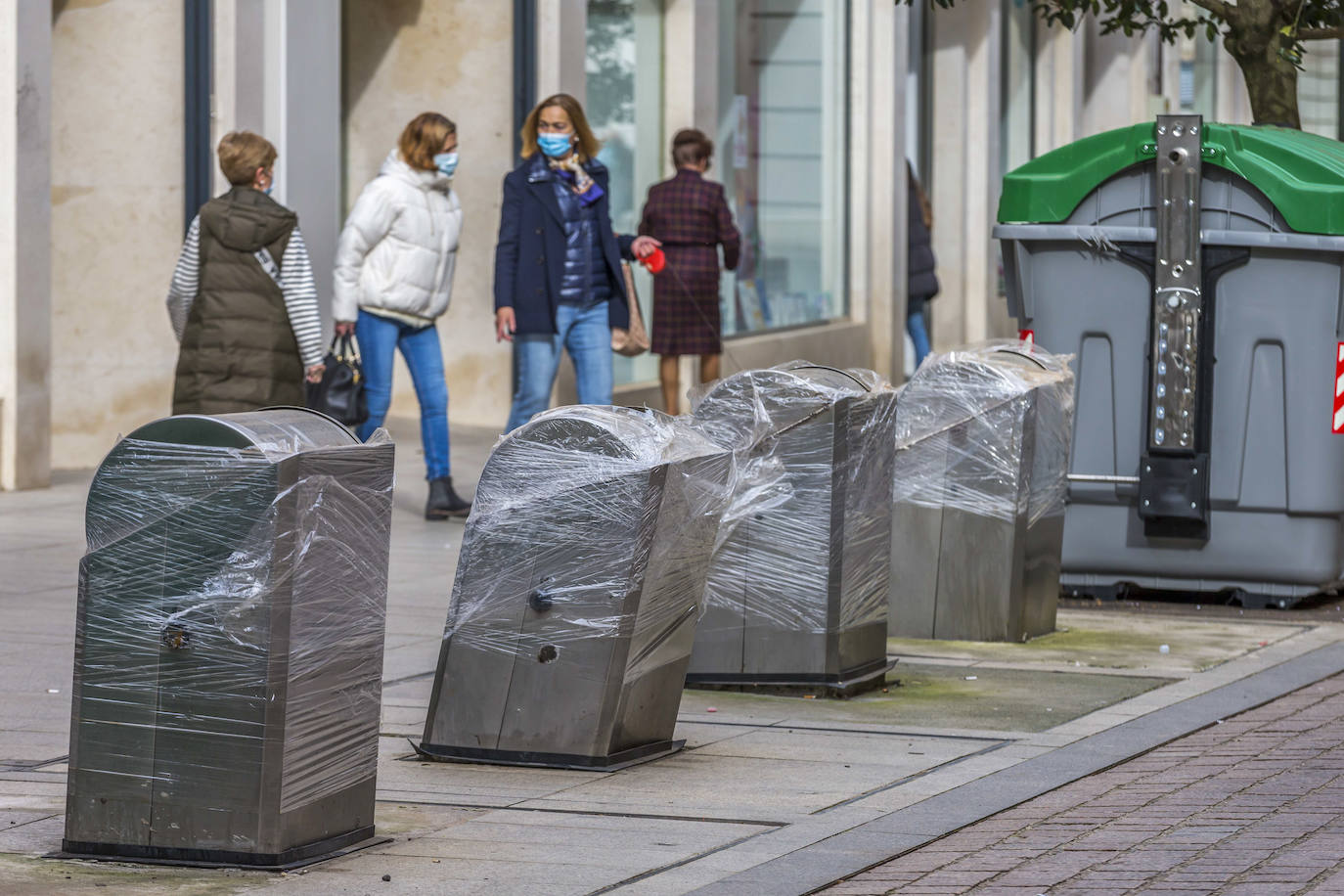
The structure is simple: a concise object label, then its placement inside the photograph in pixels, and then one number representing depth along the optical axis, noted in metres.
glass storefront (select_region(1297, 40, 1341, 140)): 42.47
